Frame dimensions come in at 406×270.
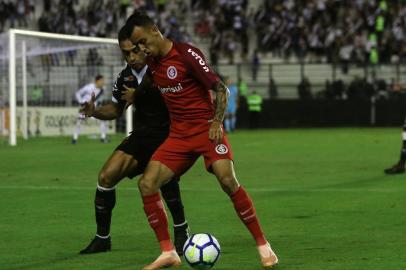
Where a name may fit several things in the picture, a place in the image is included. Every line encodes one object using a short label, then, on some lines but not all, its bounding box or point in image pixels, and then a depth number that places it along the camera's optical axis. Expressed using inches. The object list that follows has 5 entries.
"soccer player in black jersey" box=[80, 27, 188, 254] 720.3
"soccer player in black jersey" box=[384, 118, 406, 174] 1347.2
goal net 2418.8
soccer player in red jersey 641.0
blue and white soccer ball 616.1
